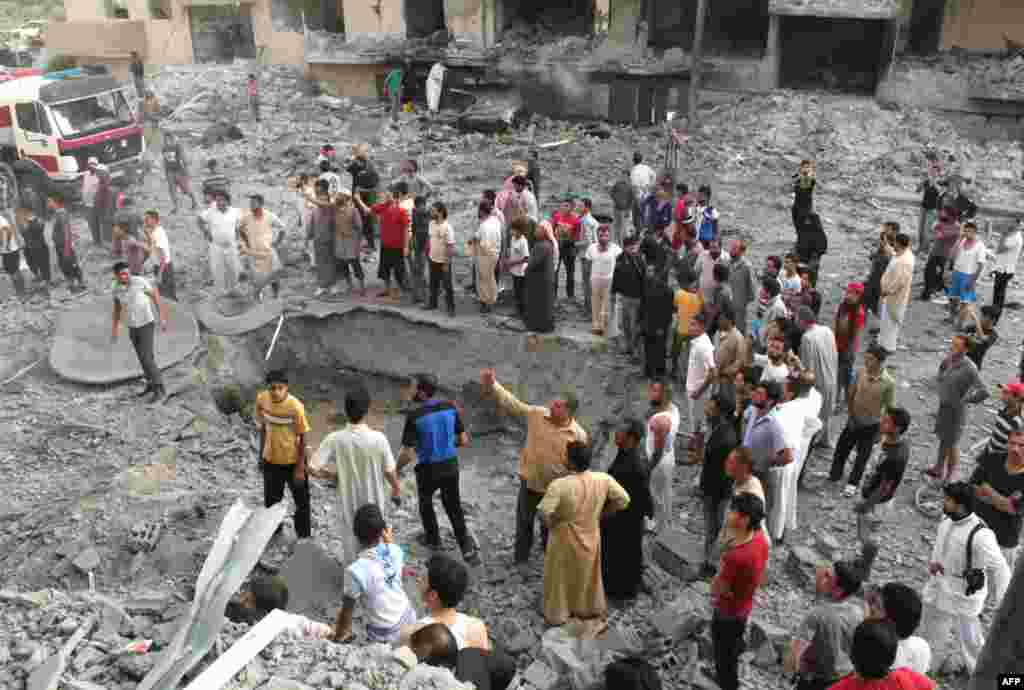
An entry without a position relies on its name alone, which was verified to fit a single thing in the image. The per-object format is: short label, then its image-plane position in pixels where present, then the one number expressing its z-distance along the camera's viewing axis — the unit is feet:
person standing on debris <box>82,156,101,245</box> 42.22
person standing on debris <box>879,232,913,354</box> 29.14
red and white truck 48.19
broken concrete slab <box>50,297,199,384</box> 32.45
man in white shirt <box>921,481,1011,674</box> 16.93
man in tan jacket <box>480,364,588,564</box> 20.63
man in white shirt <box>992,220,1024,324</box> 32.91
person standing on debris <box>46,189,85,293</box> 37.55
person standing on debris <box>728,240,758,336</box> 29.04
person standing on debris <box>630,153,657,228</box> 40.68
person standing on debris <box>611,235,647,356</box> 30.25
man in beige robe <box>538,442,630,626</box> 18.86
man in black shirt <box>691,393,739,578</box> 20.61
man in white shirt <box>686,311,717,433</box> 24.94
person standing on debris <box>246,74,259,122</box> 68.80
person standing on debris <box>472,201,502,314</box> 32.94
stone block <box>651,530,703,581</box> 22.34
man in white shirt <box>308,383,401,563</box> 19.97
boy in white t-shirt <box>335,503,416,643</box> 15.92
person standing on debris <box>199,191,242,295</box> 35.37
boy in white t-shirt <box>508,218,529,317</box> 32.94
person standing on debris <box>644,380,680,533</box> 21.85
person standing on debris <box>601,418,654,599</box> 20.26
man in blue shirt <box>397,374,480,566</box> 21.13
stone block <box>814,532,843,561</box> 22.38
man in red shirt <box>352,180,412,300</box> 34.45
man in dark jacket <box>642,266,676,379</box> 29.12
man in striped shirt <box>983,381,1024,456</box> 20.42
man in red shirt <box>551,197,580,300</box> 35.27
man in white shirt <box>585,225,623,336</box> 31.76
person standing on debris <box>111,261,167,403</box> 28.55
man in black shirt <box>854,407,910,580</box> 20.24
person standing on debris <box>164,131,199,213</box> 46.50
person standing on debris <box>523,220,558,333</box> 31.24
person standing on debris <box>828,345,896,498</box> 22.84
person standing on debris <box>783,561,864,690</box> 15.14
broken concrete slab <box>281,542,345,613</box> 21.56
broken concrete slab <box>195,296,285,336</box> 35.55
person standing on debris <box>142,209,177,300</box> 34.40
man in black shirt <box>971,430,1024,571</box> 18.98
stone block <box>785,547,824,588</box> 21.77
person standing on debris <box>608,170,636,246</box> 40.63
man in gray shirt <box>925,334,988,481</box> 23.26
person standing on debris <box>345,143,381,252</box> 39.06
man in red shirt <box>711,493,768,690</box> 16.34
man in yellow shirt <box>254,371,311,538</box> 21.16
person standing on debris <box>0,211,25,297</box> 37.37
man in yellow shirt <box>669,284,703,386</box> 27.89
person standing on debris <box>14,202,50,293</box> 37.78
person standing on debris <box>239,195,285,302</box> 35.06
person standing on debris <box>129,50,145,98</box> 79.23
